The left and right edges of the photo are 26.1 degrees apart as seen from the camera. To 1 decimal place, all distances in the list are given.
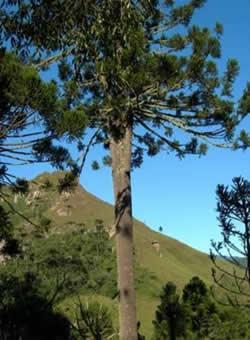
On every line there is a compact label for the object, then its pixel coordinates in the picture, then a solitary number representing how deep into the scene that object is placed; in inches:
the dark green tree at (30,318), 576.2
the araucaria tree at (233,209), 236.2
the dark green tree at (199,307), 625.6
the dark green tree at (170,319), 609.3
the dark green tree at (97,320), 381.9
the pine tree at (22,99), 262.8
